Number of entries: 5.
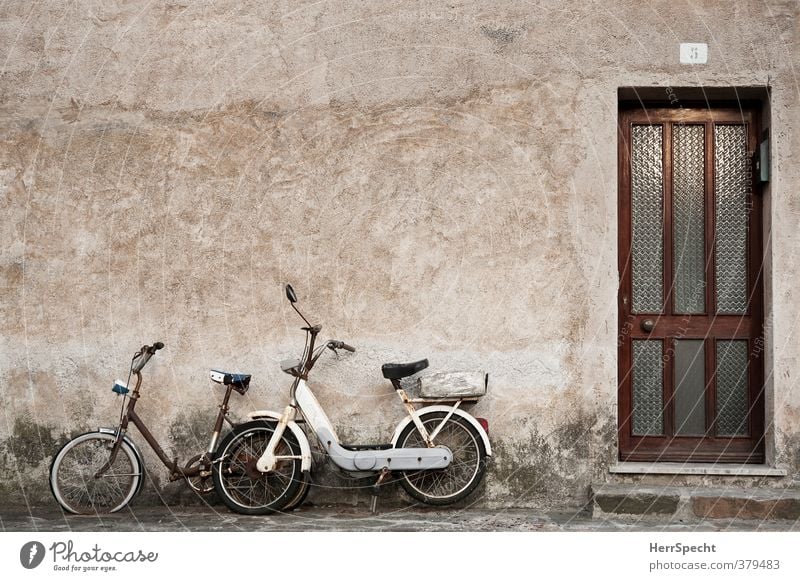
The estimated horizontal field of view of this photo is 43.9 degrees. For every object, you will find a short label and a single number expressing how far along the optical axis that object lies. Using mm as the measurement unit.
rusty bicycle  6551
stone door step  6395
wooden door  6941
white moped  6418
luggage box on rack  6504
